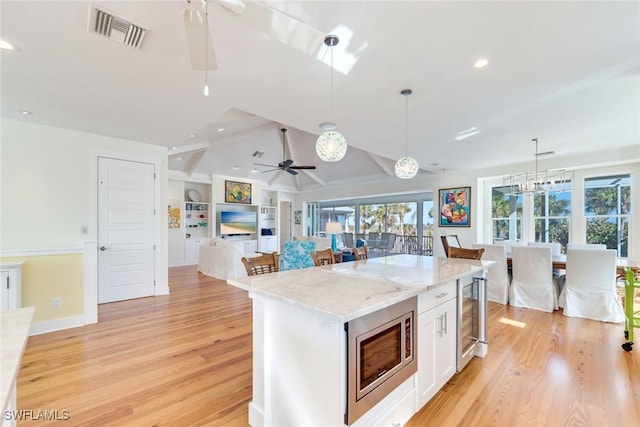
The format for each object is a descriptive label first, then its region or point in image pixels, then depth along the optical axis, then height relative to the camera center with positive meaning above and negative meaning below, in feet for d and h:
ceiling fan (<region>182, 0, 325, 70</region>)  4.37 +3.19
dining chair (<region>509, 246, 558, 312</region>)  13.01 -3.26
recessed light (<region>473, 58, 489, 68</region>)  7.50 +4.09
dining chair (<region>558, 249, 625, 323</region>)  11.48 -3.17
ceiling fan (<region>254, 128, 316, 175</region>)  20.67 +3.68
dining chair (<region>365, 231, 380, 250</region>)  31.71 -3.24
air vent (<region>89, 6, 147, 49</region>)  5.81 +4.07
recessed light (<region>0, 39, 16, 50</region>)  6.57 +4.00
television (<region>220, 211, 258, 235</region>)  28.81 -1.09
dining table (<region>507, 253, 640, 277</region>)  11.88 -2.50
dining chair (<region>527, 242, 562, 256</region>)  16.16 -2.01
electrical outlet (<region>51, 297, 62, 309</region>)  11.03 -3.62
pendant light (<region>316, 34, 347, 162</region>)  7.93 +1.91
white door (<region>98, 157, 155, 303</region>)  13.65 -0.93
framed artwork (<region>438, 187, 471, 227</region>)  21.72 +0.47
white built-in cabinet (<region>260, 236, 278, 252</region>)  31.91 -3.70
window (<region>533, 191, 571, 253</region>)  18.54 -0.32
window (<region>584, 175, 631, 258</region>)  16.57 +0.13
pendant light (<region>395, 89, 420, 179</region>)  10.43 +1.68
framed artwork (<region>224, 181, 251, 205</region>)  28.84 +2.09
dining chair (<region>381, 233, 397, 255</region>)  30.14 -3.26
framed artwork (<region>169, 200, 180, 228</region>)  25.85 -0.16
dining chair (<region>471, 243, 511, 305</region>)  14.12 -3.24
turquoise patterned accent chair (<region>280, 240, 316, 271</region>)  16.51 -2.63
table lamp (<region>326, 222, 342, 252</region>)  21.94 -1.27
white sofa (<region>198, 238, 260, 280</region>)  19.19 -3.49
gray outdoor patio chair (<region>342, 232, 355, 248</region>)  30.55 -3.19
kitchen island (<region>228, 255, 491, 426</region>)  4.32 -2.20
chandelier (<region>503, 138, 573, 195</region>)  14.20 +1.42
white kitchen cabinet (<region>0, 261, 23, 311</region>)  9.48 -2.53
